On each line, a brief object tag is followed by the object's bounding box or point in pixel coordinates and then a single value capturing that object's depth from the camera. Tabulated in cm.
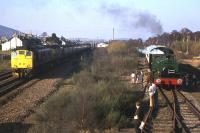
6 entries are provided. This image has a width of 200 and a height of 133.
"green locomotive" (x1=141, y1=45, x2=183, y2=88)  2605
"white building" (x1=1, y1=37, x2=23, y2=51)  8781
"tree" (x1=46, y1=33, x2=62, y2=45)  11168
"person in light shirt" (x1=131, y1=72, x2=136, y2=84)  2850
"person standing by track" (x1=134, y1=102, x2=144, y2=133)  1484
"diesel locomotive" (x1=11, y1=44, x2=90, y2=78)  3303
